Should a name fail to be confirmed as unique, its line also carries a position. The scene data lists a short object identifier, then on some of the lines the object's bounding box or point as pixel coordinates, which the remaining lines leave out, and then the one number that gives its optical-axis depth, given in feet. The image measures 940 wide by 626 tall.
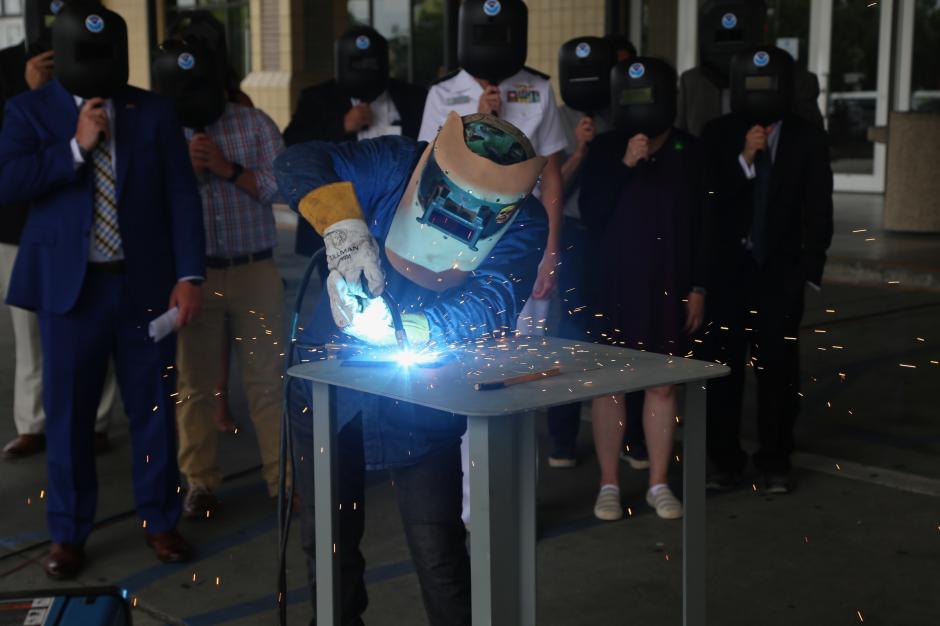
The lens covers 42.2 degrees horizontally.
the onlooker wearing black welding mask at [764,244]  15.52
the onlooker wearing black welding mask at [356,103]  17.47
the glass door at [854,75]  43.14
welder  8.97
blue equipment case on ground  8.18
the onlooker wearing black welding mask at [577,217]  16.49
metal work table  8.28
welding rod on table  8.52
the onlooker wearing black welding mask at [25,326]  18.12
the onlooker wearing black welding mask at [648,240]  14.85
